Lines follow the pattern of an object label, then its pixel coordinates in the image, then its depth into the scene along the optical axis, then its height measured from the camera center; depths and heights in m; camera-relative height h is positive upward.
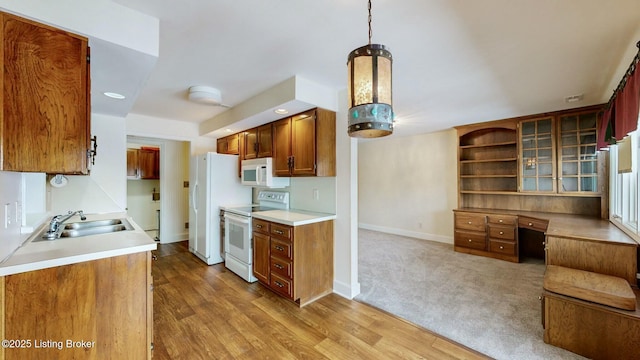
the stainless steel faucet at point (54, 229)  1.77 -0.37
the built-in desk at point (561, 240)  2.09 -0.66
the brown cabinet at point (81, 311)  1.21 -0.71
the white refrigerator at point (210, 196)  3.88 -0.27
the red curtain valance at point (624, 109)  1.92 +0.64
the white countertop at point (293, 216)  2.64 -0.42
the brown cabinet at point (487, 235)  3.93 -0.93
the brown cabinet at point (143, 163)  5.38 +0.37
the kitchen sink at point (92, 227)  2.08 -0.43
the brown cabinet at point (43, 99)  1.23 +0.44
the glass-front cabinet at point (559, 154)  3.55 +0.38
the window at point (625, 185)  2.37 -0.07
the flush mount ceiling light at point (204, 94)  2.93 +1.03
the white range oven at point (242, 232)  3.17 -0.71
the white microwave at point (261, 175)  3.48 +0.07
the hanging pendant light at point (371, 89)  1.04 +0.39
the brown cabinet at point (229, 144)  4.36 +0.66
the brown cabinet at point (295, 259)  2.61 -0.89
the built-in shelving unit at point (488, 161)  4.36 +0.33
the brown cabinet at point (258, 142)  3.63 +0.59
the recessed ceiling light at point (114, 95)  2.26 +0.79
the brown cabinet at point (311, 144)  2.92 +0.44
